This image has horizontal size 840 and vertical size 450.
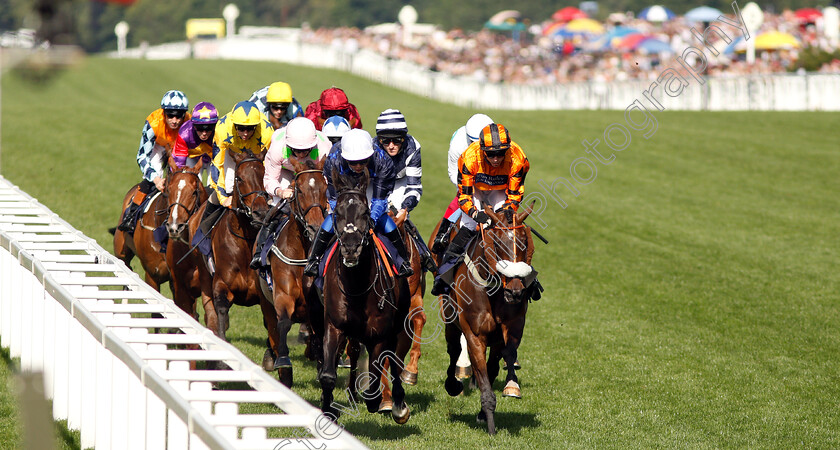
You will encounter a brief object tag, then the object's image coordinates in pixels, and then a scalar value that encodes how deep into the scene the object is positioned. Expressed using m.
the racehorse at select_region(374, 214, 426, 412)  17.14
